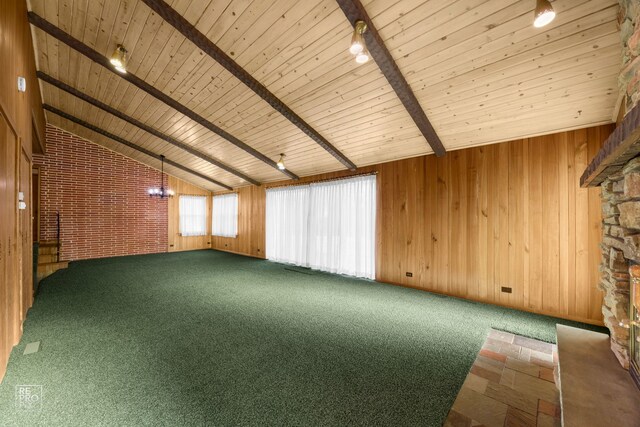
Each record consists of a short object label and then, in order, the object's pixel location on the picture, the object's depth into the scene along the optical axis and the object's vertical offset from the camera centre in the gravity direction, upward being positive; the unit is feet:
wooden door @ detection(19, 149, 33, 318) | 9.46 -0.80
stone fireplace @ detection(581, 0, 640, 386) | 4.40 +0.15
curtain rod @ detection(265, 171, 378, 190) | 16.93 +2.70
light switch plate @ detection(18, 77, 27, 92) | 8.35 +4.34
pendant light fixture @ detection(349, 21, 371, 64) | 6.84 +4.67
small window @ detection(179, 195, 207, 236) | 29.45 +0.04
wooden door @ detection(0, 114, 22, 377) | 6.24 -0.88
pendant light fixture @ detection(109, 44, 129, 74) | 10.02 +6.26
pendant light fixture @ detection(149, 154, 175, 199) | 23.62 +2.51
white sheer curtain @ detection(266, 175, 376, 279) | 17.03 -0.74
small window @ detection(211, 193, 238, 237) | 28.17 -0.06
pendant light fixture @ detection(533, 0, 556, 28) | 5.42 +4.32
